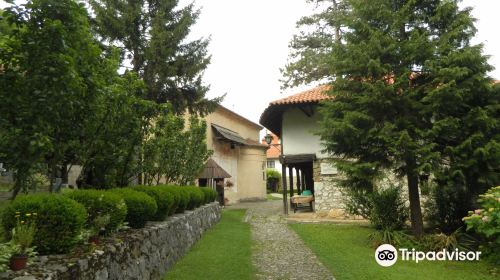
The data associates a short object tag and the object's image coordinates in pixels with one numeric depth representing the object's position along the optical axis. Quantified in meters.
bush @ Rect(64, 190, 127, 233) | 4.81
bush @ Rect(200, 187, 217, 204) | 14.84
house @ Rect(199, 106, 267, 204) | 27.55
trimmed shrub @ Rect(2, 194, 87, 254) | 3.70
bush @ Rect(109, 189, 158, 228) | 6.08
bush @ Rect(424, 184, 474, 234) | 9.41
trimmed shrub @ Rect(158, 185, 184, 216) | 8.48
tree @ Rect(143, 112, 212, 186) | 8.74
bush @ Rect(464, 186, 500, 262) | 6.49
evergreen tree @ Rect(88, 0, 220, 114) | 12.93
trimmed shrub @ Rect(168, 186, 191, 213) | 9.42
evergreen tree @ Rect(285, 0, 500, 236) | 8.08
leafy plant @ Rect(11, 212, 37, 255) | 3.32
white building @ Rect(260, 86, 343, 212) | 15.95
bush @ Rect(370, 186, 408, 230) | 9.70
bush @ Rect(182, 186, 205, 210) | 11.04
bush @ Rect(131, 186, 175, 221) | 7.40
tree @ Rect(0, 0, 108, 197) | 3.95
